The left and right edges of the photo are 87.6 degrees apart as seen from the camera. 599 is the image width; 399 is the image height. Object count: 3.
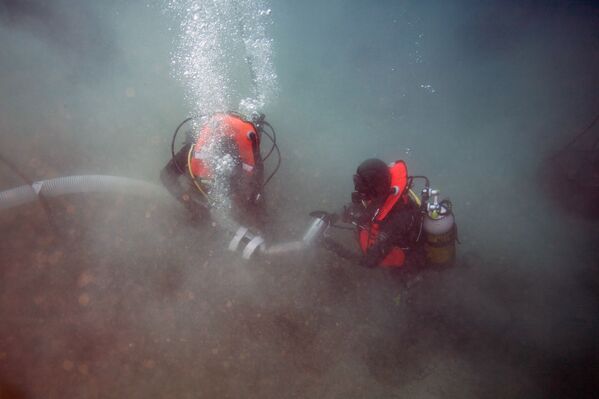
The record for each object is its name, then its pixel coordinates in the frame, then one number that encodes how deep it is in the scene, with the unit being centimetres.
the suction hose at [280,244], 335
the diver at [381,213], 297
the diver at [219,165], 329
